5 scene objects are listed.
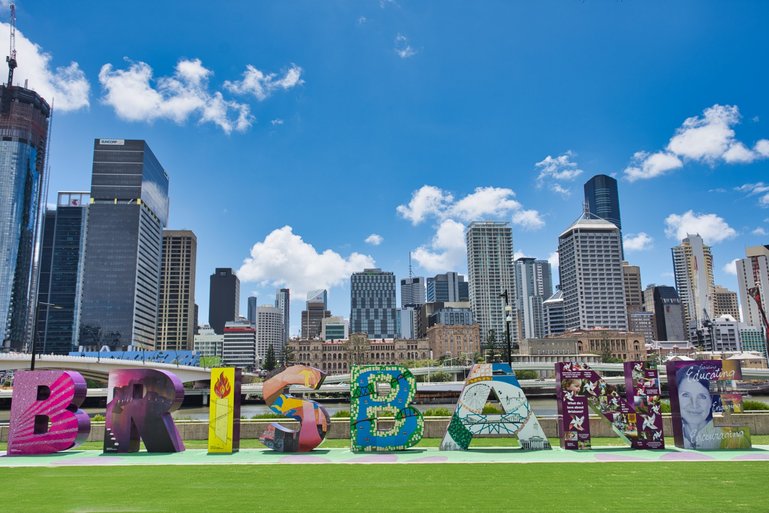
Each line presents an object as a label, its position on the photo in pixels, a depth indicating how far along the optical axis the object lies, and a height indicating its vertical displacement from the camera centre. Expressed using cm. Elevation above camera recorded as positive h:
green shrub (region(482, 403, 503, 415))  3137 -277
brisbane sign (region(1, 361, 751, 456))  2391 -208
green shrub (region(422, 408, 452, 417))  3138 -289
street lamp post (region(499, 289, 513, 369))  2854 +214
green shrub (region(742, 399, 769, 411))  3231 -279
